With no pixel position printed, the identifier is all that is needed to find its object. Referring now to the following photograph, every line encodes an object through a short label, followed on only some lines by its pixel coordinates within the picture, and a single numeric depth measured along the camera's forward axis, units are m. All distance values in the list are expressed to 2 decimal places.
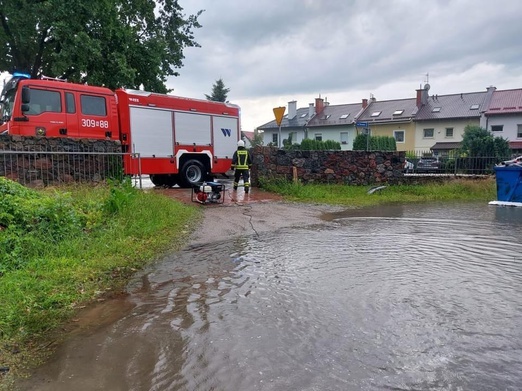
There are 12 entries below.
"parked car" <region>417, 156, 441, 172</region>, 18.50
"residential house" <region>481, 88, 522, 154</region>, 37.94
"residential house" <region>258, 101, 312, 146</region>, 50.94
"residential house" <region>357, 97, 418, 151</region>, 43.66
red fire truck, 10.98
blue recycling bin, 12.44
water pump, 10.76
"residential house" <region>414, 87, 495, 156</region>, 40.34
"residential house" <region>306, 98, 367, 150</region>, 46.78
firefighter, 12.66
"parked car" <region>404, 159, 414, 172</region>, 18.43
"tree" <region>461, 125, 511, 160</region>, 20.64
